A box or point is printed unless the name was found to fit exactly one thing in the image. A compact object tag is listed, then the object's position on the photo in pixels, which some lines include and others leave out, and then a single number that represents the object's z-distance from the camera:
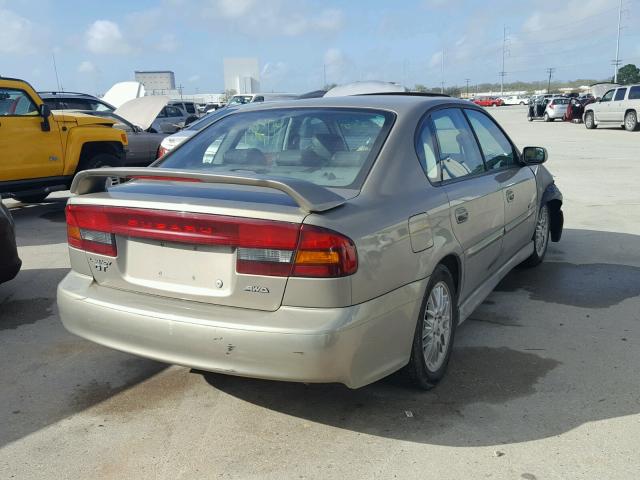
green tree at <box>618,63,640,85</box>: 84.14
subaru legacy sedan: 2.61
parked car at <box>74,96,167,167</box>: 12.71
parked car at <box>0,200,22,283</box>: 4.71
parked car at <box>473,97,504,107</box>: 76.81
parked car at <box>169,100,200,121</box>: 22.59
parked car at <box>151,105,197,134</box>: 18.98
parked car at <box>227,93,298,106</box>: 26.77
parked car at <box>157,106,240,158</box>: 9.11
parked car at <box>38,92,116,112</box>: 13.49
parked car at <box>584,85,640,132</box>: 24.66
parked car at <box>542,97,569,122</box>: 34.19
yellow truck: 8.34
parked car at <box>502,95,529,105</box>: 81.53
